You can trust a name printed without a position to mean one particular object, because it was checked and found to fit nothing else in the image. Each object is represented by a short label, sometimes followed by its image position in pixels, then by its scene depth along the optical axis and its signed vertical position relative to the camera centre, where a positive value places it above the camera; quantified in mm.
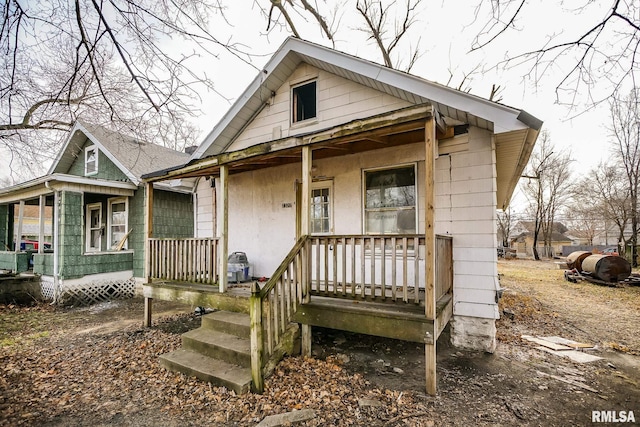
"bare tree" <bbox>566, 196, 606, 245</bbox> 24281 +1088
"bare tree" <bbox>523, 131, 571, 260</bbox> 25766 +3511
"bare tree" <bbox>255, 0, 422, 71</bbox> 11427 +8330
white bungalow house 3963 +509
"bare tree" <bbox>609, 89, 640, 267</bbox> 17797 +4520
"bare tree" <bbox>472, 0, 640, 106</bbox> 3264 +1997
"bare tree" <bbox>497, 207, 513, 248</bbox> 32625 -205
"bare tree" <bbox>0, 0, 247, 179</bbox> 3139 +2014
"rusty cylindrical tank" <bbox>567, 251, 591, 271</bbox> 14072 -1871
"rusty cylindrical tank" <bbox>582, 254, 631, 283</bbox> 11625 -1877
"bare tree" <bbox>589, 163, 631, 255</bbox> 19672 +1904
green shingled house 8828 +194
